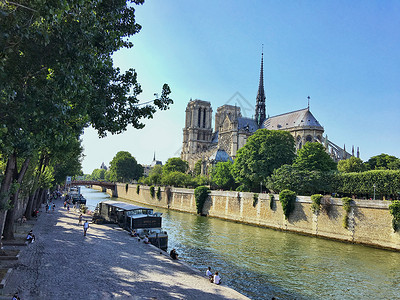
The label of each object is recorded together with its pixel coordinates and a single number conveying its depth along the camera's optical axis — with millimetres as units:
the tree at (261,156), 52312
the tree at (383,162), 70062
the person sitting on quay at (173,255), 20559
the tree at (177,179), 78188
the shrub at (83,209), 44925
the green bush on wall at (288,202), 40000
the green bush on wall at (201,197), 57844
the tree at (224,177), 69188
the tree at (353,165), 67438
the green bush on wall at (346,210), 33256
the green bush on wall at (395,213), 28844
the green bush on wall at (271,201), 43050
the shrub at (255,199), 46022
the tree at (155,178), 92675
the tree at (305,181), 43000
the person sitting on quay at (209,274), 16703
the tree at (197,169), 104562
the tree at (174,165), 99906
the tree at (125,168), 120125
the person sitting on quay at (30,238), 20672
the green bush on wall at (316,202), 36500
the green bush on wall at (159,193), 75812
